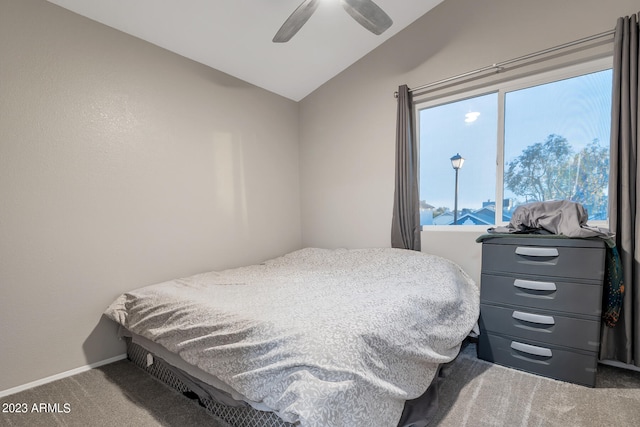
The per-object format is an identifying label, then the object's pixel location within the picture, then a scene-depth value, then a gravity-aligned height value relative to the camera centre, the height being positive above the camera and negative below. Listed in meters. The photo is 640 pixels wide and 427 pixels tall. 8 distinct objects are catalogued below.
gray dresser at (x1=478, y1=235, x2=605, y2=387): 1.65 -0.72
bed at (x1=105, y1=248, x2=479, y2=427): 1.02 -0.63
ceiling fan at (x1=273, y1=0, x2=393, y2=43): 1.70 +1.10
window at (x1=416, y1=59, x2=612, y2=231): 2.03 +0.34
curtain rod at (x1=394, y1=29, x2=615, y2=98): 1.89 +0.97
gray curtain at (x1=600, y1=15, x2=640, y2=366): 1.72 +0.04
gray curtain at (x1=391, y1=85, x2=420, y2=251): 2.62 +0.07
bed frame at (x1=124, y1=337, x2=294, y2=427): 1.26 -1.04
